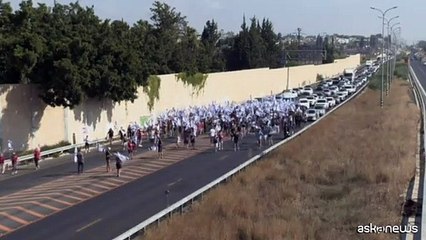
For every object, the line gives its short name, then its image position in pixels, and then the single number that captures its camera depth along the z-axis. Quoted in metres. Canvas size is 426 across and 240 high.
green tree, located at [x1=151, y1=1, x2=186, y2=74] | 60.57
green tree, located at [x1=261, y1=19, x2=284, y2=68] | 108.64
